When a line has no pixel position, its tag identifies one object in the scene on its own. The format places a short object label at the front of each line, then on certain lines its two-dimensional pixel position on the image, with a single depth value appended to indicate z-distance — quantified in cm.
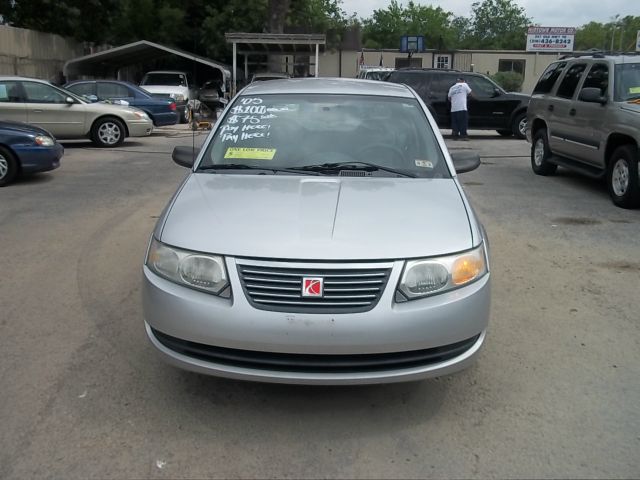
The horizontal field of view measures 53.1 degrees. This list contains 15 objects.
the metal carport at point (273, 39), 2383
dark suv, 1792
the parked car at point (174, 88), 2147
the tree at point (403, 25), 8125
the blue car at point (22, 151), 947
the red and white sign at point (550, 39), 4241
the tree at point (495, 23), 9825
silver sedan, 299
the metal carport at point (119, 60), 2502
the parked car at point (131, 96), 1788
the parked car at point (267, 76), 2265
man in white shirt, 1651
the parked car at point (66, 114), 1373
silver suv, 811
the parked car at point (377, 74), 1858
